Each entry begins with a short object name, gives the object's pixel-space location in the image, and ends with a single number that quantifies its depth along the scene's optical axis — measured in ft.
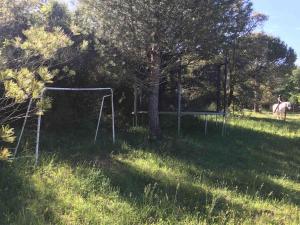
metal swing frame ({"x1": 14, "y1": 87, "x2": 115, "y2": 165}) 13.21
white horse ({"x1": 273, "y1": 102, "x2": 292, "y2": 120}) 53.12
